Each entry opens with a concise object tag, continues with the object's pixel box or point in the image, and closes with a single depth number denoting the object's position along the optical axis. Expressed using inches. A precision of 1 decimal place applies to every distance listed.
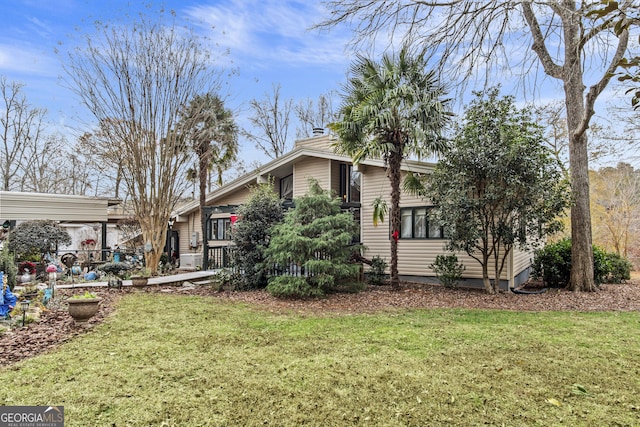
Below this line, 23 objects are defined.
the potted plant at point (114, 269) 470.0
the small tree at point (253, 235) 408.2
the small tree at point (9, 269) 310.2
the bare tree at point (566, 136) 548.7
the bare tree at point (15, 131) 761.0
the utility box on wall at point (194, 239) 736.3
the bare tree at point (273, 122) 995.9
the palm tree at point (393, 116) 370.9
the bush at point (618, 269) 469.1
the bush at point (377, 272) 458.0
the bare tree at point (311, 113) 1002.1
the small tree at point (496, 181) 343.9
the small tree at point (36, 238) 458.9
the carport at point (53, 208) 510.9
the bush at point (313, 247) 353.1
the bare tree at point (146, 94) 461.7
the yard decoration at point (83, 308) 229.6
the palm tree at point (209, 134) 506.3
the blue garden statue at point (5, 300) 232.5
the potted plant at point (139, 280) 402.0
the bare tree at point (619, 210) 655.1
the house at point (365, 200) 452.1
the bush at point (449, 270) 422.0
